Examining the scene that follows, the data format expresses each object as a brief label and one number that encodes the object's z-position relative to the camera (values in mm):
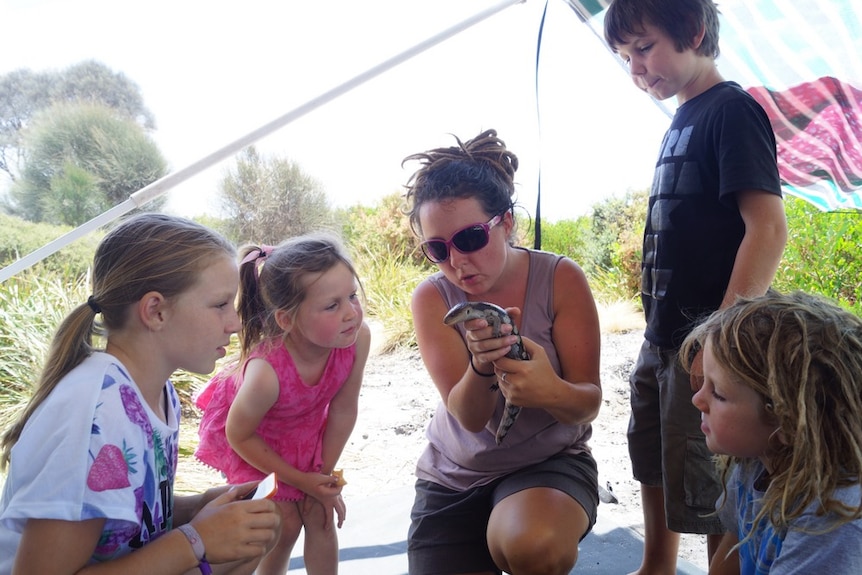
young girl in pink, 2581
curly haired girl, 1521
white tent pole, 2922
